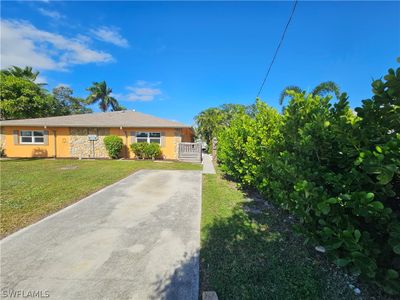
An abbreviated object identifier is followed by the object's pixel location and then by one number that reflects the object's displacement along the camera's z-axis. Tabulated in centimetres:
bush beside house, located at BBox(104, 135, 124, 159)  1445
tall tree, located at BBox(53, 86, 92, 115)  3728
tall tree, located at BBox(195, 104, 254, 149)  2338
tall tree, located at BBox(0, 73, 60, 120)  1662
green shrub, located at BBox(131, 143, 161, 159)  1447
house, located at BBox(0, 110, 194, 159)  1496
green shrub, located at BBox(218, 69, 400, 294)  156
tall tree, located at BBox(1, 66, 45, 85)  2114
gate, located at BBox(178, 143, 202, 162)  1462
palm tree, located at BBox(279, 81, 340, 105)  1246
